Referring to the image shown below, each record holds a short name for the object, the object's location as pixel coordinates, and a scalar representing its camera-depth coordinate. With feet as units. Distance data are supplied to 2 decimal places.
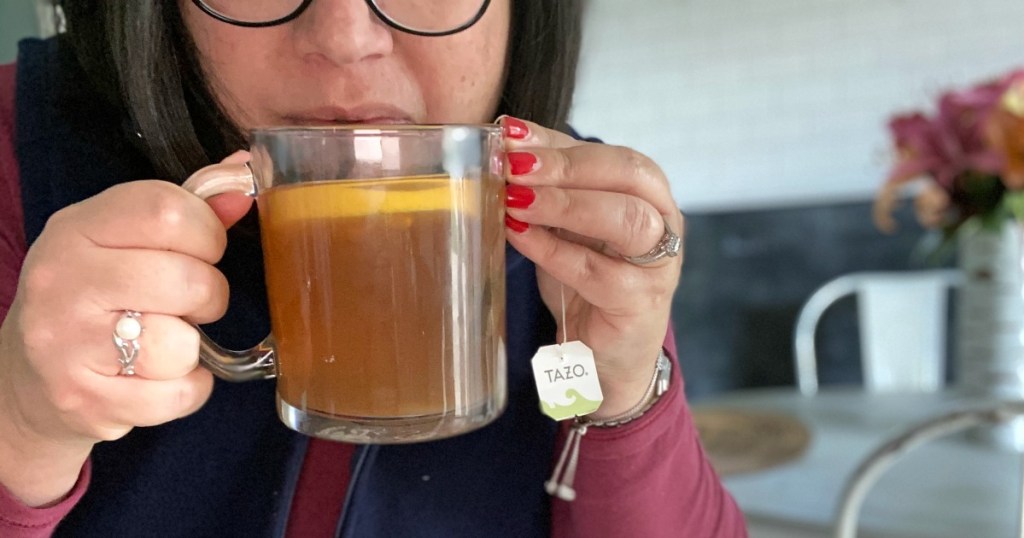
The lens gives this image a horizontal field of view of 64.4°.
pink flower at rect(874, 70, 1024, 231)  5.17
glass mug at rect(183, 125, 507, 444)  1.82
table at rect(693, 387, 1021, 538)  4.34
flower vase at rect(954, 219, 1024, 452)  5.57
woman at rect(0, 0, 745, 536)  1.73
